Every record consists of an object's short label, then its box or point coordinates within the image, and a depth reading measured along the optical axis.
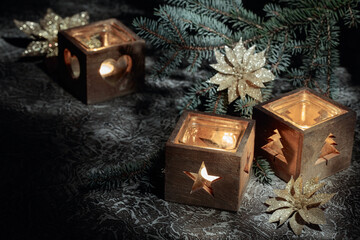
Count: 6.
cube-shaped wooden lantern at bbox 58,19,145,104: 1.42
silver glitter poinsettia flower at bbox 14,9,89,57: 1.58
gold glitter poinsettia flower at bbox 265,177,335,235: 1.06
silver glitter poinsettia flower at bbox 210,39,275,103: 1.20
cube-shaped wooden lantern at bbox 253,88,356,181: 1.13
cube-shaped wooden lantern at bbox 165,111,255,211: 1.06
